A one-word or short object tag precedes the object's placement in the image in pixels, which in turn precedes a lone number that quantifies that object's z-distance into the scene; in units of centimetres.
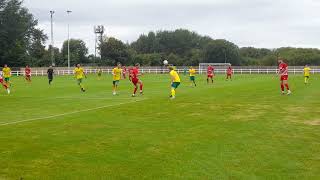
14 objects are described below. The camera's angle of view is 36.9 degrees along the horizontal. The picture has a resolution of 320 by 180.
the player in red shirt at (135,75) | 2692
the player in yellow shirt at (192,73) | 3947
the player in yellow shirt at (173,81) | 2394
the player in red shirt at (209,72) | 4409
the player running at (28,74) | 5024
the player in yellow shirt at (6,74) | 3975
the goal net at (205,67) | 8365
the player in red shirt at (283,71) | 2606
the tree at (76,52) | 10987
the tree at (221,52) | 11512
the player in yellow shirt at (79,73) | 3297
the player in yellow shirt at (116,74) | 2905
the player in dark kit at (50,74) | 4345
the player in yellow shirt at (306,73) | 4049
